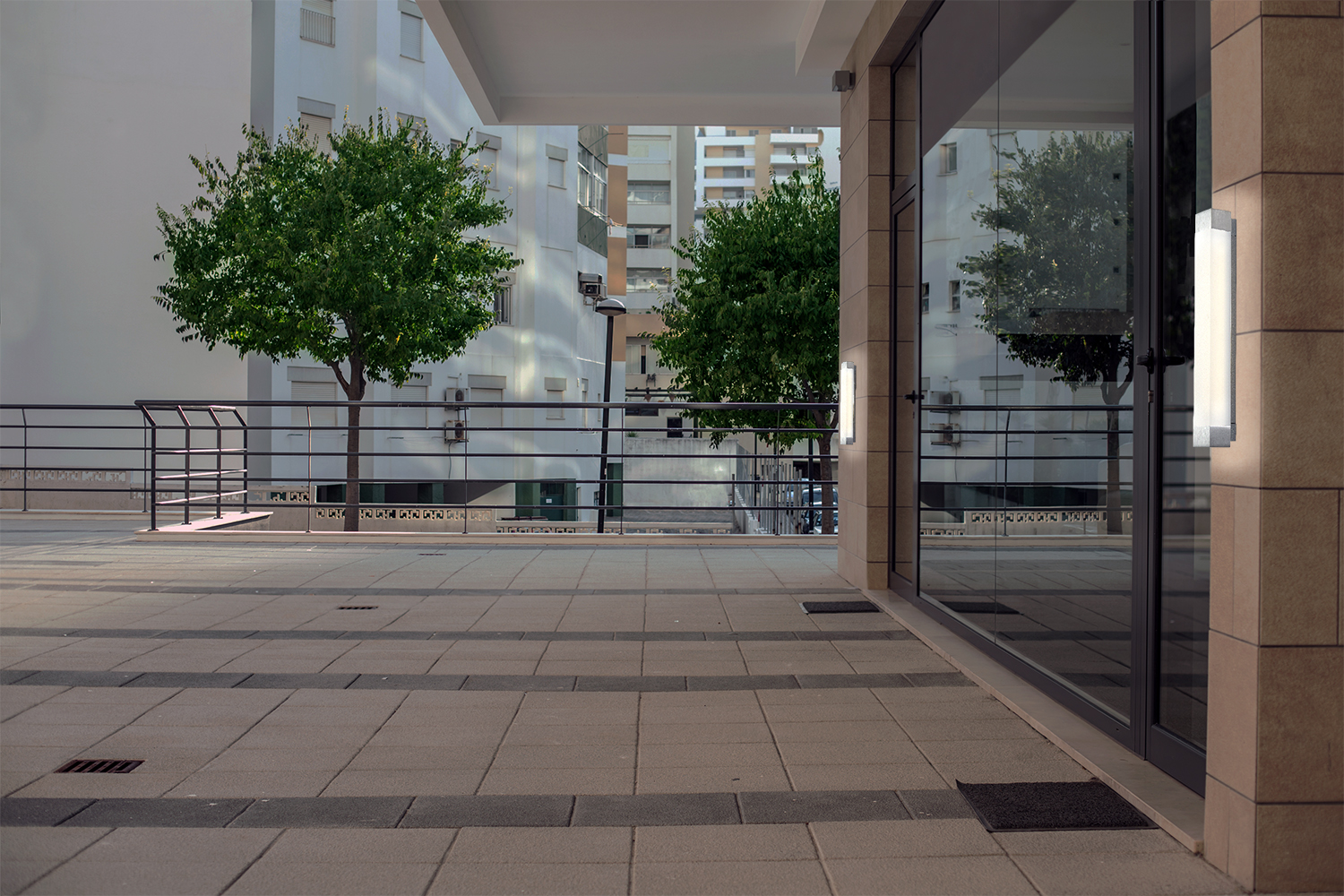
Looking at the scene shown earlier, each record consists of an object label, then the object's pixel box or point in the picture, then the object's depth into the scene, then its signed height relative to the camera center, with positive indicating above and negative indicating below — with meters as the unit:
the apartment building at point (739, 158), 67.44 +20.37
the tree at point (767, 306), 18.73 +2.84
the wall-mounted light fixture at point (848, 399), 5.88 +0.34
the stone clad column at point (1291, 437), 1.93 +0.05
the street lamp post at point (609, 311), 12.44 +1.81
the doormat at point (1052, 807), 2.33 -0.85
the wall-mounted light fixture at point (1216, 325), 1.96 +0.27
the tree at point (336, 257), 12.91 +2.55
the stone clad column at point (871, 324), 5.57 +0.75
